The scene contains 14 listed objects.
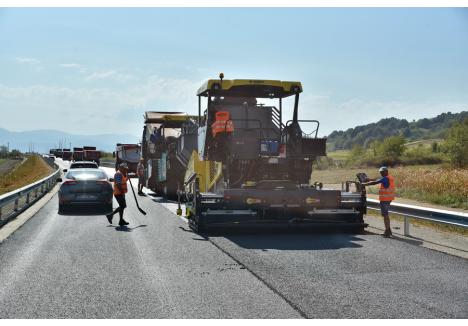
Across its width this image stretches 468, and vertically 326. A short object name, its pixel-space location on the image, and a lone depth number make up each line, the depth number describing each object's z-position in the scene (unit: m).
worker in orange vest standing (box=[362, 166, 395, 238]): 11.90
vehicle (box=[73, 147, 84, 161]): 75.34
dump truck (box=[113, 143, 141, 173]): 41.47
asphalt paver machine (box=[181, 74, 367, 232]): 11.67
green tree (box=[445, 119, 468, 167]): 56.38
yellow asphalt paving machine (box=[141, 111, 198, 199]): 19.84
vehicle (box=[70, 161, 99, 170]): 21.97
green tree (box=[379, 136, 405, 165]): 80.30
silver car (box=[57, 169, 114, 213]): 16.88
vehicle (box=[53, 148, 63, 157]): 116.41
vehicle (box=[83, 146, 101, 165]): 71.25
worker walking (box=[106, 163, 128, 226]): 13.75
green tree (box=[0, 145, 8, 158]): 155.55
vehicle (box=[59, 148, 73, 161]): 93.64
